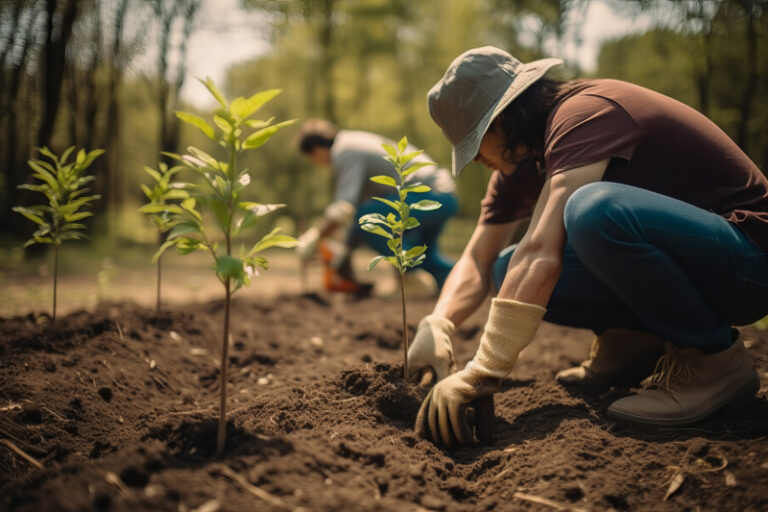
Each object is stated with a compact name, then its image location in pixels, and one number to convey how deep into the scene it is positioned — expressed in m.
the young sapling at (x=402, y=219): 1.90
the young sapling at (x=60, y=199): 2.55
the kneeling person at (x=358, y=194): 5.05
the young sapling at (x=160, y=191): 2.69
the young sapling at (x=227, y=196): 1.36
